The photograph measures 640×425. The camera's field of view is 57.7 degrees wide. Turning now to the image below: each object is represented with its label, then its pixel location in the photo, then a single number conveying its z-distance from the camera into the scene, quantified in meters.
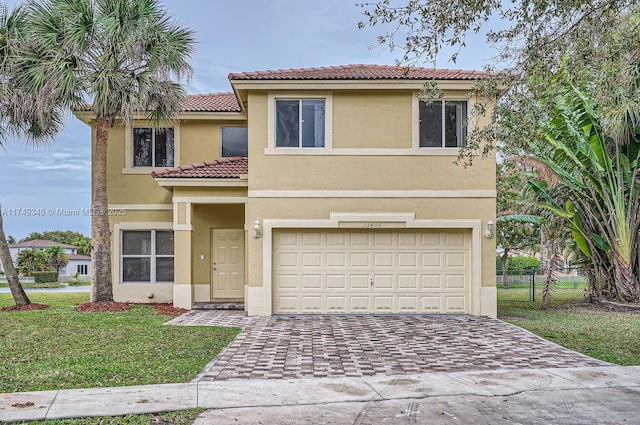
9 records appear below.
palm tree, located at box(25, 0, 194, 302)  14.89
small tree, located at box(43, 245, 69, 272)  45.08
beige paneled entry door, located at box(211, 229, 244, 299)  17.92
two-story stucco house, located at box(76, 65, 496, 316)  14.83
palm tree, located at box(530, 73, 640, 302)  17.20
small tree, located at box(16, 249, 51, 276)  42.09
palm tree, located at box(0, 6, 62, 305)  14.98
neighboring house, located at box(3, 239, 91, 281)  58.03
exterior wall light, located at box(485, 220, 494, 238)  14.76
